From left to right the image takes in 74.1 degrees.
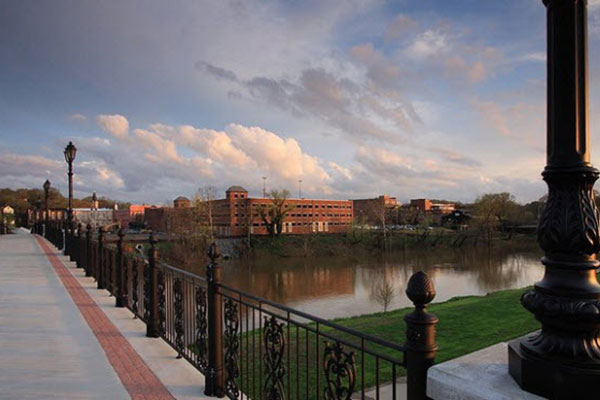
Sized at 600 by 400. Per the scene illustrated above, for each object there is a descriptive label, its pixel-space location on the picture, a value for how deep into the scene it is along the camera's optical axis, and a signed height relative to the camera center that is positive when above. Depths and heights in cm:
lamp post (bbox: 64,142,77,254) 1530 +183
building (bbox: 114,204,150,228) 7958 -140
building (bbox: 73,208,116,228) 6817 -104
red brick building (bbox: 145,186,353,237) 5278 -109
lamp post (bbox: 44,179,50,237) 2633 +124
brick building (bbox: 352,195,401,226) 6332 -63
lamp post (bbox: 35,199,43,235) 3553 -108
